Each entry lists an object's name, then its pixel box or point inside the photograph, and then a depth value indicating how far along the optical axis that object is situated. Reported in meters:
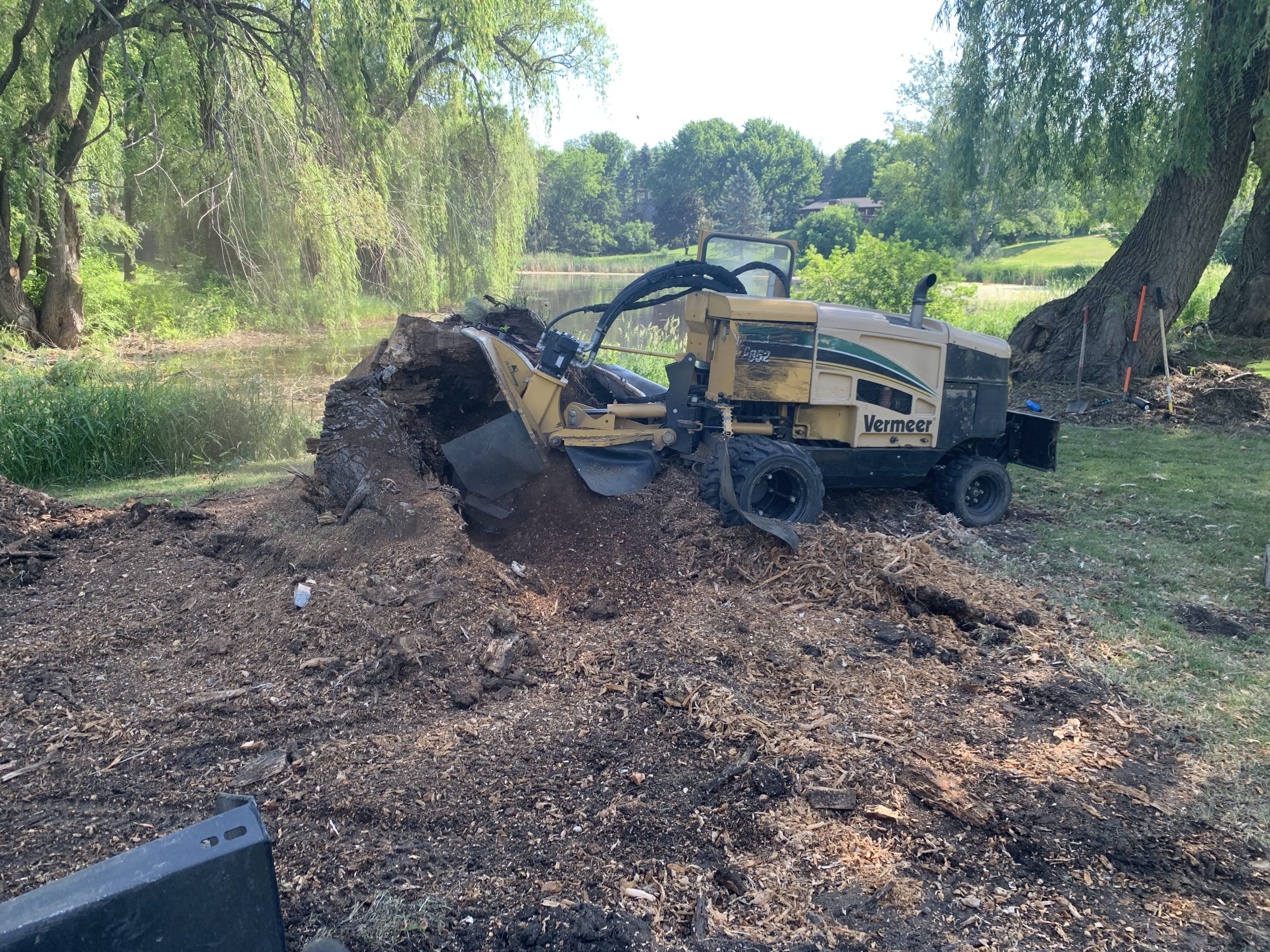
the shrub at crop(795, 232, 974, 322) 15.80
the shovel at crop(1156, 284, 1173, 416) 13.01
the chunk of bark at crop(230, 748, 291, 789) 3.70
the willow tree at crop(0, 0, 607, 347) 10.66
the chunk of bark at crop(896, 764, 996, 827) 3.58
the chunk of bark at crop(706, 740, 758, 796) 3.70
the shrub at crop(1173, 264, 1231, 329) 17.00
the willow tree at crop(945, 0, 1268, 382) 12.62
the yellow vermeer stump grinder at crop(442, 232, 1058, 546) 6.83
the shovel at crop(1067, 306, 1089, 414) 13.31
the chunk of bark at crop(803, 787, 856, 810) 3.60
